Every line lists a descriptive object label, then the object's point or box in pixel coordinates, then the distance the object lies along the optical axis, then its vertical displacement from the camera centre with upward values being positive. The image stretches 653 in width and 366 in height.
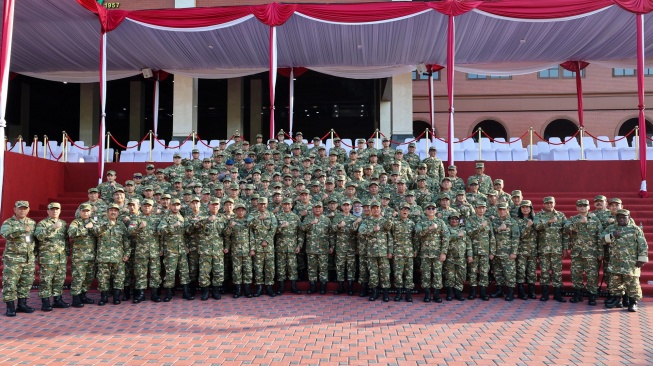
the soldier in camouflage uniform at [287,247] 7.53 -0.80
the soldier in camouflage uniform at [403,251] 7.14 -0.82
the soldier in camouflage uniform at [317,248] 7.54 -0.83
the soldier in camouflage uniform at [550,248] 7.18 -0.80
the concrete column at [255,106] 21.75 +3.99
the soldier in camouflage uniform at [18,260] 6.10 -0.80
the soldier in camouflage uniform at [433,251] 7.09 -0.83
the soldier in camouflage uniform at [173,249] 7.00 -0.77
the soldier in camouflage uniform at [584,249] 6.97 -0.80
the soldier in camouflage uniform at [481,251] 7.25 -0.84
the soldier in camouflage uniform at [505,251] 7.22 -0.85
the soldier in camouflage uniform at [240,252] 7.29 -0.84
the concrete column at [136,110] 22.02 +3.88
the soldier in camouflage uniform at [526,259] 7.31 -0.98
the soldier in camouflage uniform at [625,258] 6.53 -0.87
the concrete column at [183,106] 17.00 +3.12
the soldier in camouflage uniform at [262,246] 7.37 -0.76
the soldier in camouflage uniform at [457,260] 7.17 -0.96
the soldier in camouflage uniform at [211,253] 7.12 -0.84
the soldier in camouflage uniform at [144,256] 6.91 -0.85
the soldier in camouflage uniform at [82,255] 6.61 -0.80
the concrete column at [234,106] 20.00 +3.65
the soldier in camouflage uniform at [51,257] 6.38 -0.80
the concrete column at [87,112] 20.47 +3.55
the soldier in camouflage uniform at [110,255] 6.71 -0.81
